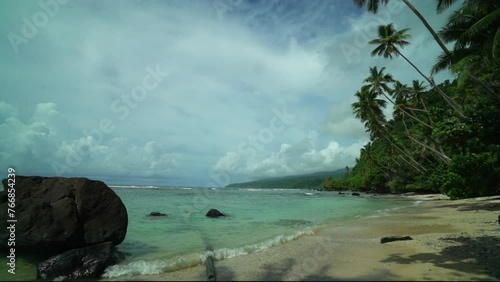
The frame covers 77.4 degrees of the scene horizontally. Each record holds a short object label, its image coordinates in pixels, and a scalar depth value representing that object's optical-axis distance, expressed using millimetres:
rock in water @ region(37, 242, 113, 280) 7867
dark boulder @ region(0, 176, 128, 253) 8875
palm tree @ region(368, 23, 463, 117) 30656
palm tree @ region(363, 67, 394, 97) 41688
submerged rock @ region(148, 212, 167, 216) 22406
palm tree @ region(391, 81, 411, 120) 43741
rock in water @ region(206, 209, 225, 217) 22112
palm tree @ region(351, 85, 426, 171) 43625
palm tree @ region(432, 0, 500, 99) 12164
